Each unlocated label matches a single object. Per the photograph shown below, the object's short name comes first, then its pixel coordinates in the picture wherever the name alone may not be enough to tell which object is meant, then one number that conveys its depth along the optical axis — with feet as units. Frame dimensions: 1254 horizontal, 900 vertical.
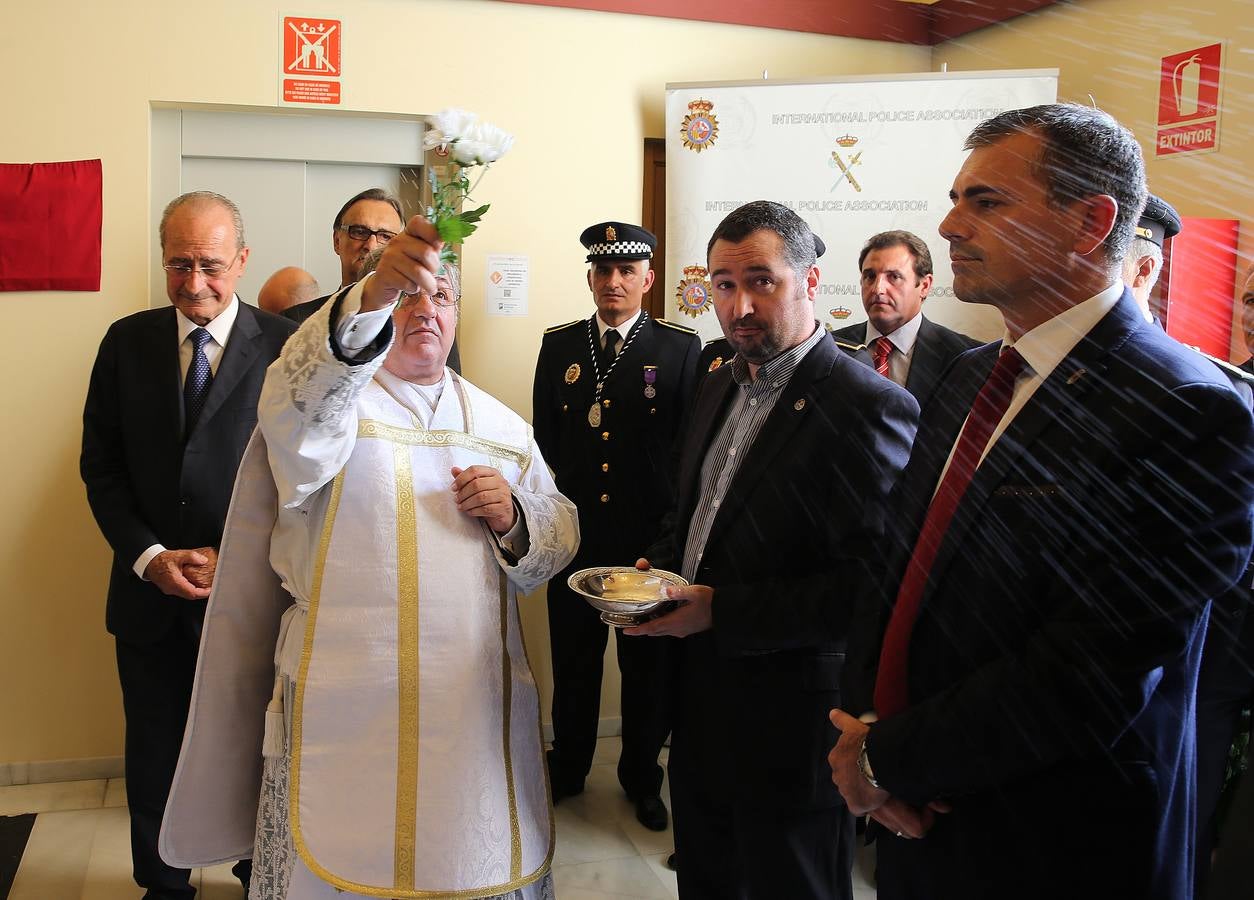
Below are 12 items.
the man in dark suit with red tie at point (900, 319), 10.73
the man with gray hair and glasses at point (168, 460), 8.48
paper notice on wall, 12.75
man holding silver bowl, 5.82
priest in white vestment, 5.77
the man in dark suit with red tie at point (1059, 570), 3.76
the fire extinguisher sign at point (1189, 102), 9.93
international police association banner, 12.50
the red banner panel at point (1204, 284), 9.43
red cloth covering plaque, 11.24
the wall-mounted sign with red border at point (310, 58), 11.83
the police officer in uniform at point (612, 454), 11.16
